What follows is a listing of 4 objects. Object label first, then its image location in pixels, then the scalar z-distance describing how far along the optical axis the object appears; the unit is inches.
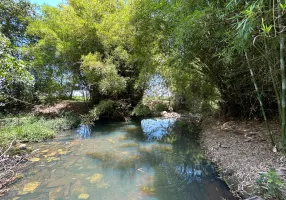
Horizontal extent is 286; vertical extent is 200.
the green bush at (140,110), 295.3
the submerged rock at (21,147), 148.7
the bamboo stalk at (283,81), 72.2
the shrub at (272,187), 62.6
